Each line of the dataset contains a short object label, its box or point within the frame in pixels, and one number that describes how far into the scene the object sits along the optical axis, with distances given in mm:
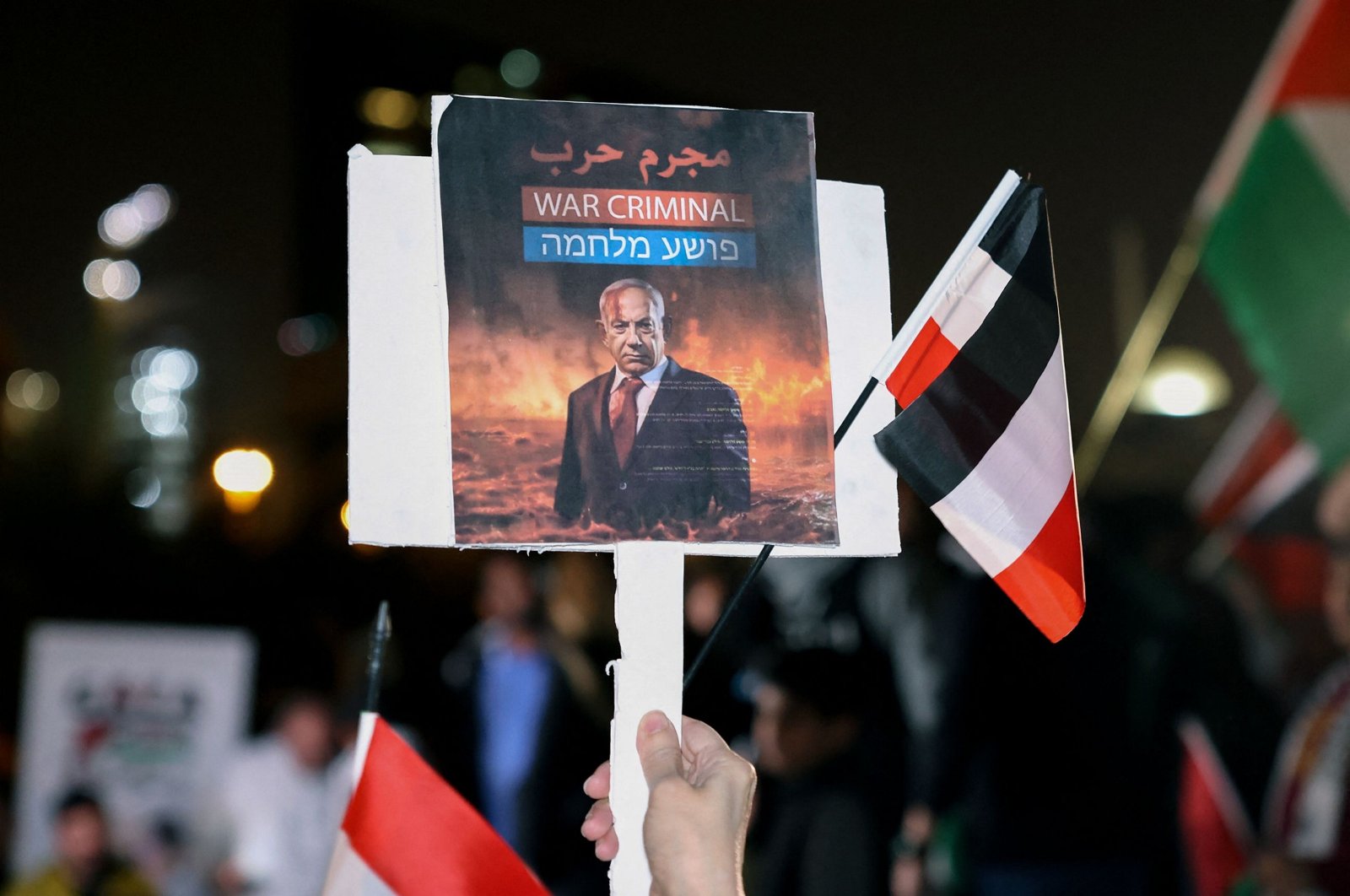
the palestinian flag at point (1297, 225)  2525
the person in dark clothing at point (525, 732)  3463
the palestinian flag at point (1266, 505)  2850
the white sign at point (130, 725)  3629
